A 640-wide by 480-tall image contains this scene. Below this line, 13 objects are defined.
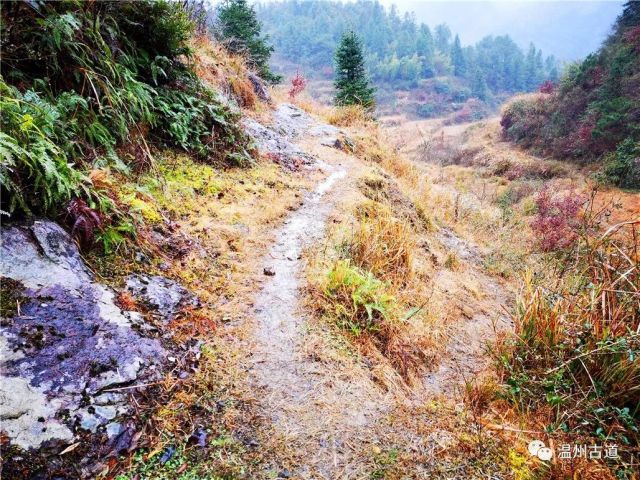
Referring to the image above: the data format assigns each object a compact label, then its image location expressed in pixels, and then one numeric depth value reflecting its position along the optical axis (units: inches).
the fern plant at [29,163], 88.8
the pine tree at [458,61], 3661.4
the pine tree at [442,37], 4435.0
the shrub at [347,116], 467.2
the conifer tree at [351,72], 579.2
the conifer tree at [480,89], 3013.5
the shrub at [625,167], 628.4
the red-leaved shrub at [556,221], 335.7
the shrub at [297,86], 504.7
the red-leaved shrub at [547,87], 1187.7
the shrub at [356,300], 124.1
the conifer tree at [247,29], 540.4
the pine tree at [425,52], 3546.3
